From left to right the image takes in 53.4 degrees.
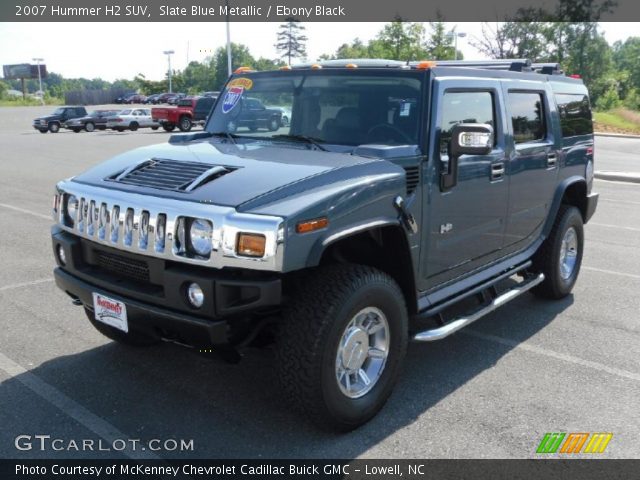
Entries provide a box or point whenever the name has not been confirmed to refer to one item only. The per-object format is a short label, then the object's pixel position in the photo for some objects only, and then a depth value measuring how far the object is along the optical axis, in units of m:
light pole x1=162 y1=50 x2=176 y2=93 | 69.07
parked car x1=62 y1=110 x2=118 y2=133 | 34.72
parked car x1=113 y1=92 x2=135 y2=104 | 79.88
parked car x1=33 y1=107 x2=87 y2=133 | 34.50
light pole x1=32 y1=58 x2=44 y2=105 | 100.04
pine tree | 91.69
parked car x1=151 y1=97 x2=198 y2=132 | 32.53
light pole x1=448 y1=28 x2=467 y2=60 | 51.44
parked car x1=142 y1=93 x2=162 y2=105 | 71.53
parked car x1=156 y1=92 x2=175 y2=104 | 69.25
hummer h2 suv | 3.06
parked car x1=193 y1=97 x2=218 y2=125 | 26.88
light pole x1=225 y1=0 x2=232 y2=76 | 33.31
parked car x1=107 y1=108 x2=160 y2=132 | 34.19
